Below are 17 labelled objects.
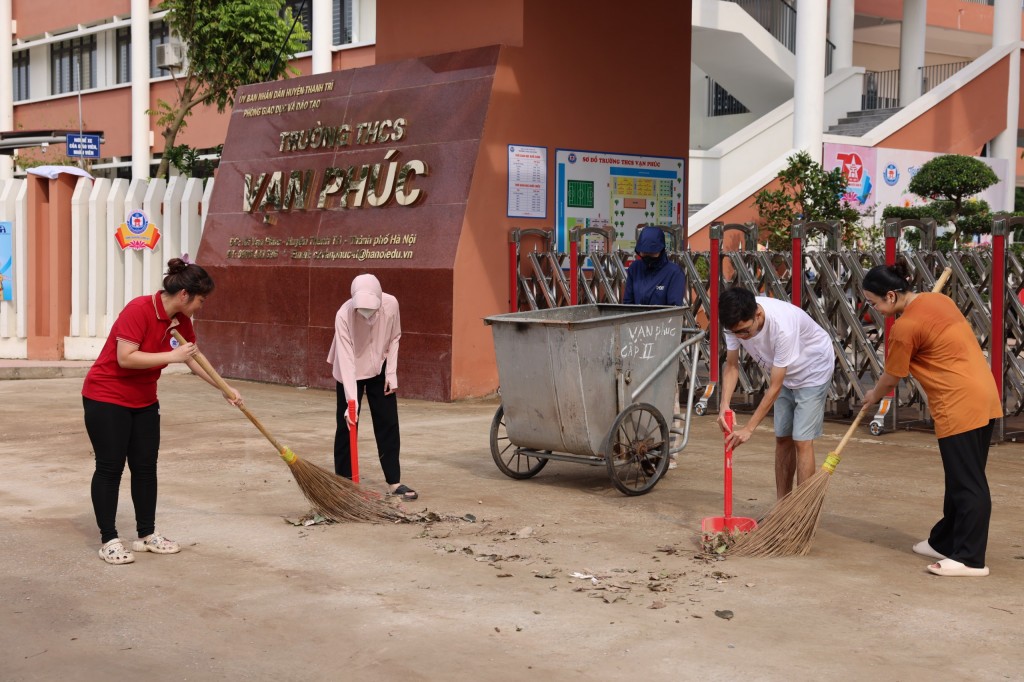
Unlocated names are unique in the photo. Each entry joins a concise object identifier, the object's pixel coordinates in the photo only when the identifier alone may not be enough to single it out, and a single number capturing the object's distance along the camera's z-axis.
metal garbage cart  7.54
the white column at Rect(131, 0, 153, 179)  30.19
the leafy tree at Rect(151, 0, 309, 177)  22.94
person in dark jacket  8.76
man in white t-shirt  6.25
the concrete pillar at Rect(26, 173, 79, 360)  16.53
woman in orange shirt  5.79
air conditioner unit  27.12
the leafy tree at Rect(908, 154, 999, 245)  20.50
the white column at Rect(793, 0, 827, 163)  22.47
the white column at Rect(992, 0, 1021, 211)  26.31
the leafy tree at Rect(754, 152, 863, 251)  17.77
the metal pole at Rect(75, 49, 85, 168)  32.40
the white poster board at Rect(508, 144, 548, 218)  12.45
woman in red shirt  5.92
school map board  12.88
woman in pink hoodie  7.35
